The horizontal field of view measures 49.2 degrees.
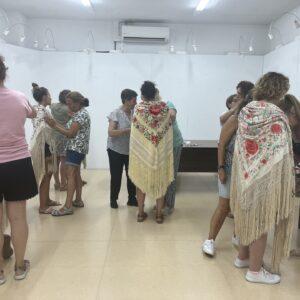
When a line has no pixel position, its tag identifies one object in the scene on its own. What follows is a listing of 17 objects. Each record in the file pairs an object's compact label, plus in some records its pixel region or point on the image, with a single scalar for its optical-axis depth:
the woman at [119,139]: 3.47
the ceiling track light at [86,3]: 5.14
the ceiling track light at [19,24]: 5.85
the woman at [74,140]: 3.38
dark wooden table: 4.52
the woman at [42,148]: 3.17
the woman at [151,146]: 3.11
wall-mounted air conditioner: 6.17
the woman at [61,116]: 4.14
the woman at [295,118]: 2.35
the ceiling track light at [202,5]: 5.12
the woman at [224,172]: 2.32
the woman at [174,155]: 3.27
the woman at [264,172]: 1.98
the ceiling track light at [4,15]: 5.68
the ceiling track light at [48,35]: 6.34
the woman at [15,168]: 1.98
